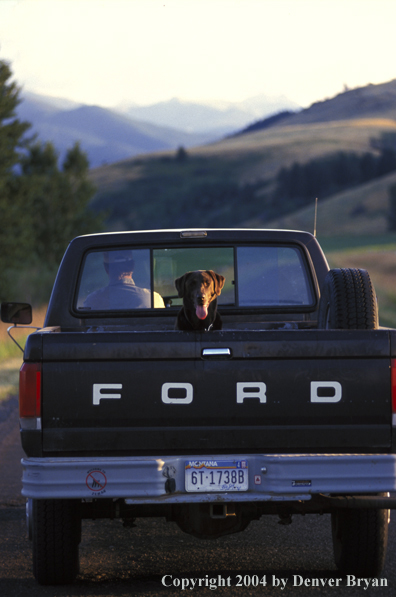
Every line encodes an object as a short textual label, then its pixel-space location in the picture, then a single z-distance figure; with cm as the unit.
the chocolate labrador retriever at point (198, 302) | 1074
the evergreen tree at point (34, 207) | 6856
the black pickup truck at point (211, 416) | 870
